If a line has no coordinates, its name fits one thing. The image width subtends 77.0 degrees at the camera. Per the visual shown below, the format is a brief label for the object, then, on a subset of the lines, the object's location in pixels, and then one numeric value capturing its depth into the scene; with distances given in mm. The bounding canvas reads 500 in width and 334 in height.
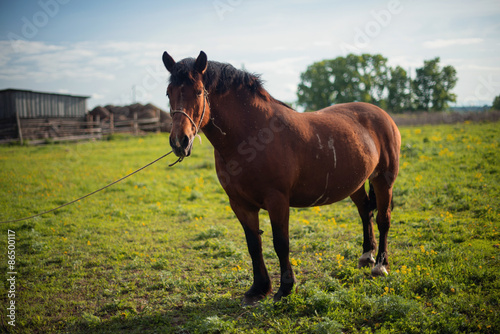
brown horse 3381
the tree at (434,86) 58000
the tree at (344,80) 59594
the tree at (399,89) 59406
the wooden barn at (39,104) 25297
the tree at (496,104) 26425
